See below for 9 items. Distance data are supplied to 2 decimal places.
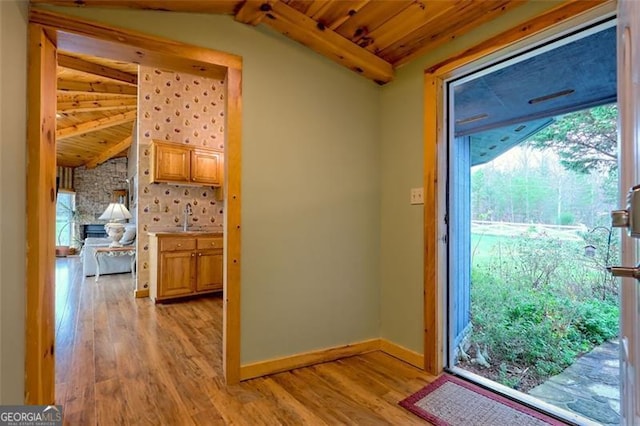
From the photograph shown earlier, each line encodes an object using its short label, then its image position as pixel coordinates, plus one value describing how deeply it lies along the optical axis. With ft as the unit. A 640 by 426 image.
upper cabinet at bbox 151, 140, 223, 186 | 13.42
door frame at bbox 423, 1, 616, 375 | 6.72
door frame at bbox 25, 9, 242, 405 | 4.47
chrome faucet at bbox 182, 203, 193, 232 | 14.73
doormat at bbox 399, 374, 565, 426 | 5.07
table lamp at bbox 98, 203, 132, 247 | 17.47
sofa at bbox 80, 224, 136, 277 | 17.44
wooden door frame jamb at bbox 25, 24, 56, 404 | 4.43
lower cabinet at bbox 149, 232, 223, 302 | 12.21
